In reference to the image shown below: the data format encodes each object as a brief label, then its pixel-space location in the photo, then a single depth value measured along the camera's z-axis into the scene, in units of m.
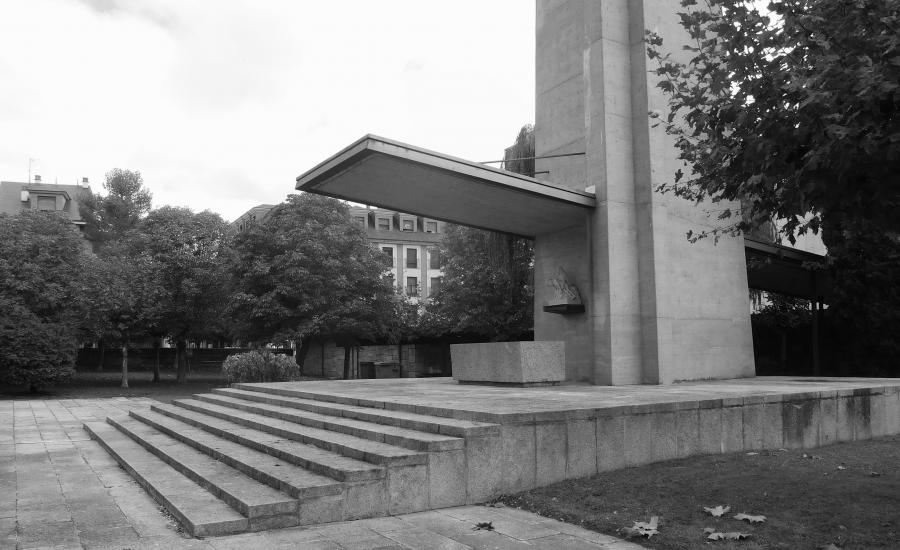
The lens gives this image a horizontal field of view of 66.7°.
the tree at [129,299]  29.34
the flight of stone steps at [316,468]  6.18
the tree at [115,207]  54.91
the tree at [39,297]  24.97
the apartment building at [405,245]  67.44
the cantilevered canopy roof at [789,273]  17.97
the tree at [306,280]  31.39
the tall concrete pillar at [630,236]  14.97
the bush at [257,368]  19.36
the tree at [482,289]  26.30
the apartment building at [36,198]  59.72
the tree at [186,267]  31.72
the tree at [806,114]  5.24
